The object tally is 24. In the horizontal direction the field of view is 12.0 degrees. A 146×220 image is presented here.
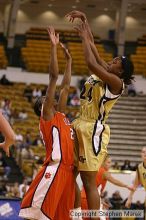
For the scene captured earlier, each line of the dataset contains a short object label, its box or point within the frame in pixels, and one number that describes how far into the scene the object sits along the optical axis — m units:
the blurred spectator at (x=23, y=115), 26.48
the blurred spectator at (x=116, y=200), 16.19
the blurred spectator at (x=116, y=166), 22.89
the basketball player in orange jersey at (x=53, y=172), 7.71
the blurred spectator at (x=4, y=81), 29.40
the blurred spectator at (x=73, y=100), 28.09
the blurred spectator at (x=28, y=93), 28.53
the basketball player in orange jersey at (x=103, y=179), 10.31
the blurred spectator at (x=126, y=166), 23.01
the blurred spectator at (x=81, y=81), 29.68
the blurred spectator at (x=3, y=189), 18.51
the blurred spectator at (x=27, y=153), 22.92
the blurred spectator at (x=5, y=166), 21.75
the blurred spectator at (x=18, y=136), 23.93
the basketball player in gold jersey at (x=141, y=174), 11.45
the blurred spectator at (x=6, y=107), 25.50
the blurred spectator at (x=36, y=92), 28.32
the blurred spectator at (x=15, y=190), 17.36
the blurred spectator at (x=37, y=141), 24.21
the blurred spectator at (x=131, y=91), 30.61
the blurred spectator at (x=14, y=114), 26.27
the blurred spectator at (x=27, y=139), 23.95
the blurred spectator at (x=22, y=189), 16.25
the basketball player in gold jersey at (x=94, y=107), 7.65
